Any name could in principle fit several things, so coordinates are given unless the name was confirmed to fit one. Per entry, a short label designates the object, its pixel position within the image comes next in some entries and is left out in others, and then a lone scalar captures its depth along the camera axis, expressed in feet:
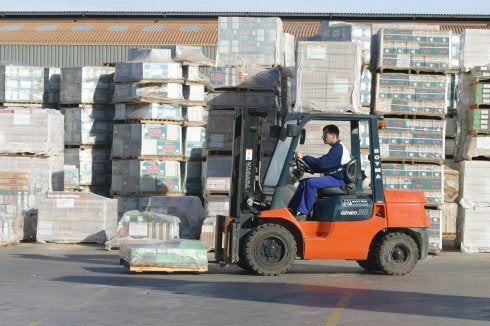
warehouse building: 96.78
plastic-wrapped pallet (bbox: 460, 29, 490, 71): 52.80
